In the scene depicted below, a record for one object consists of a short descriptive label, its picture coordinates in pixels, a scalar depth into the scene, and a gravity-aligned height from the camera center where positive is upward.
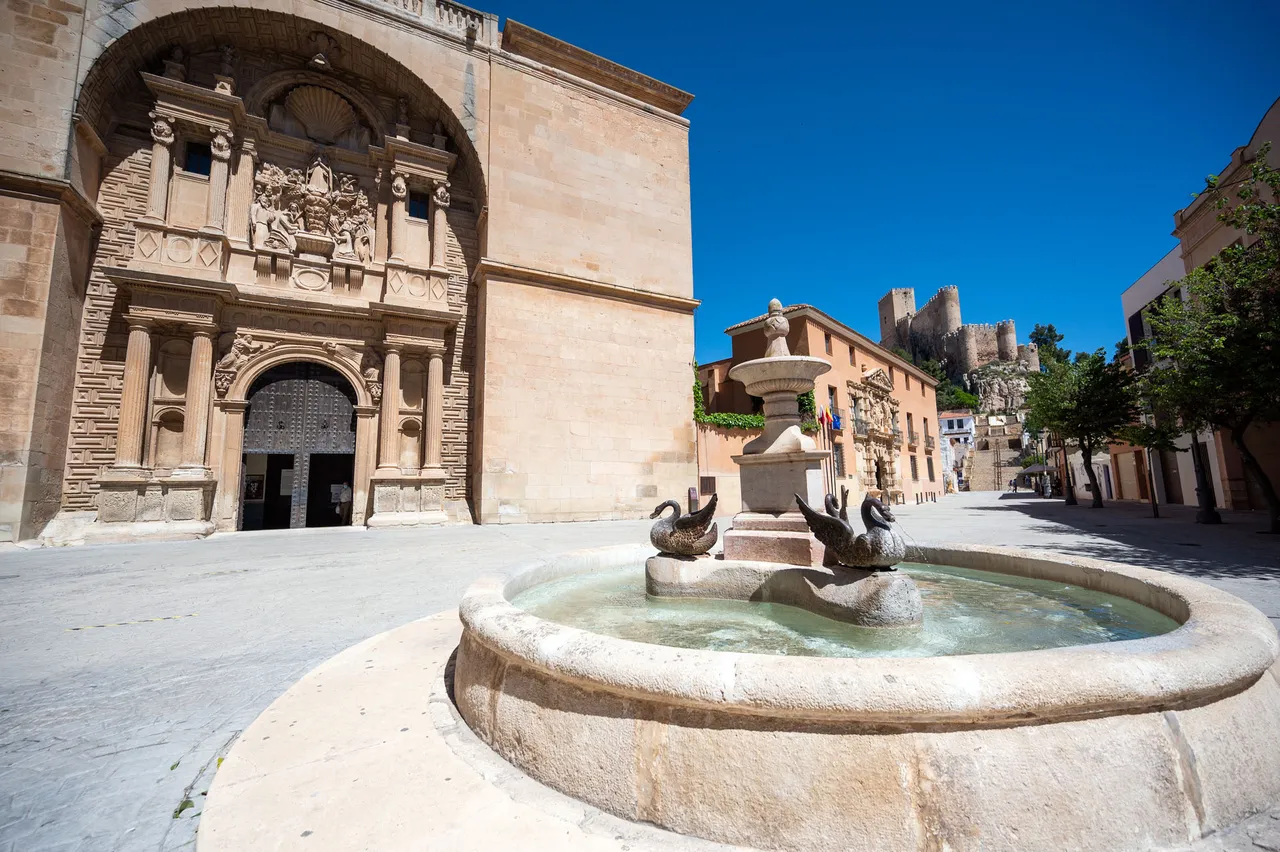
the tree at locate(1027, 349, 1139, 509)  19.02 +2.70
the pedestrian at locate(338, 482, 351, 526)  16.37 -0.59
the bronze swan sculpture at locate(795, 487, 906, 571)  3.15 -0.39
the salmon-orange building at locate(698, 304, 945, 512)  19.23 +3.42
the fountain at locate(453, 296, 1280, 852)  1.44 -0.78
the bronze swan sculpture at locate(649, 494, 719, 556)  4.13 -0.43
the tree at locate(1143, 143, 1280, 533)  8.81 +2.41
